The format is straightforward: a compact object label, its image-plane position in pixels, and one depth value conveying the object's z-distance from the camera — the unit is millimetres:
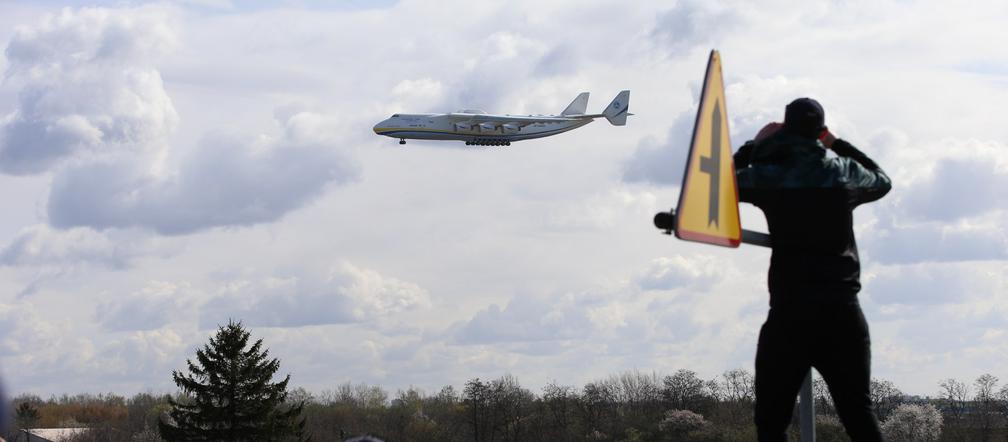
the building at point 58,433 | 126062
